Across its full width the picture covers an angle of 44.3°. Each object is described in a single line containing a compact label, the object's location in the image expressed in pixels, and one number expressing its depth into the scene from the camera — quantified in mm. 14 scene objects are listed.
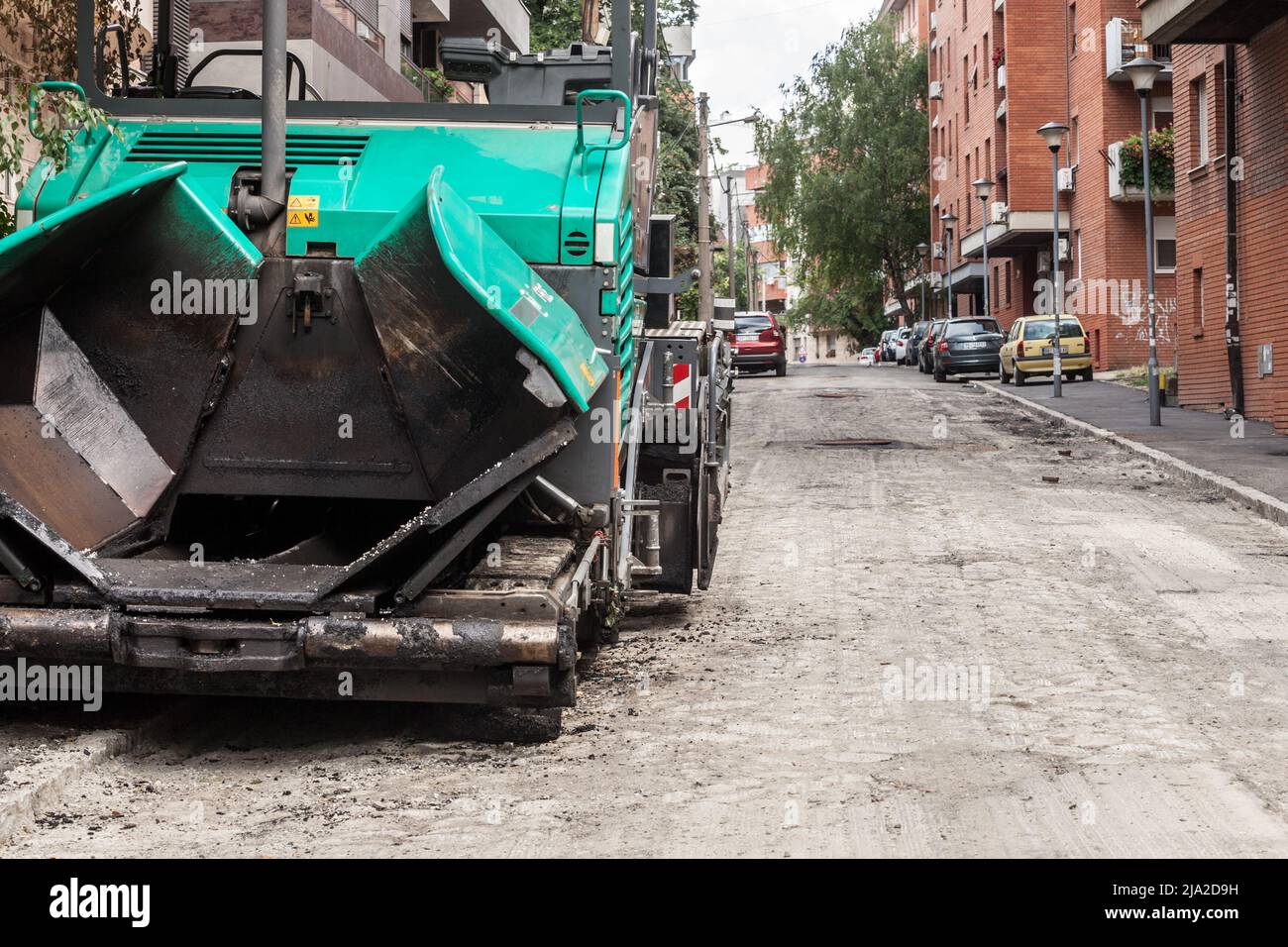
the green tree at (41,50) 8164
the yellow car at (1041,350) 34656
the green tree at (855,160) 65312
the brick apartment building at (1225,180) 20844
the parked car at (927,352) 43128
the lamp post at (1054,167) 29812
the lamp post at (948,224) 56062
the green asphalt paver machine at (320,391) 5582
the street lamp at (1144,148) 22453
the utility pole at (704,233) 31305
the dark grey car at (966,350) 38750
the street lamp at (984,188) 44438
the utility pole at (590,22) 8344
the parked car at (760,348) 41594
